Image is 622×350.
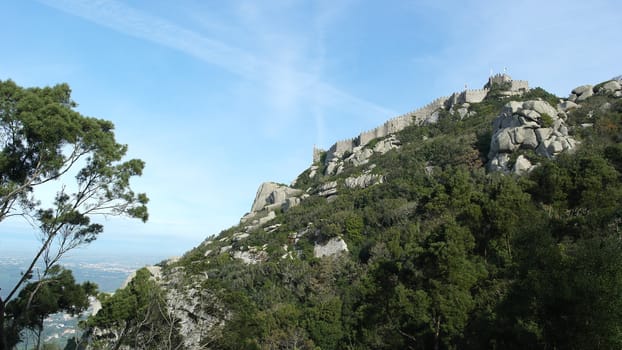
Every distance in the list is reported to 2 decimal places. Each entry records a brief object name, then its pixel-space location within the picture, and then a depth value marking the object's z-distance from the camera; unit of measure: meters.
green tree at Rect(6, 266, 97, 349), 12.05
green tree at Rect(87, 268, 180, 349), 17.14
